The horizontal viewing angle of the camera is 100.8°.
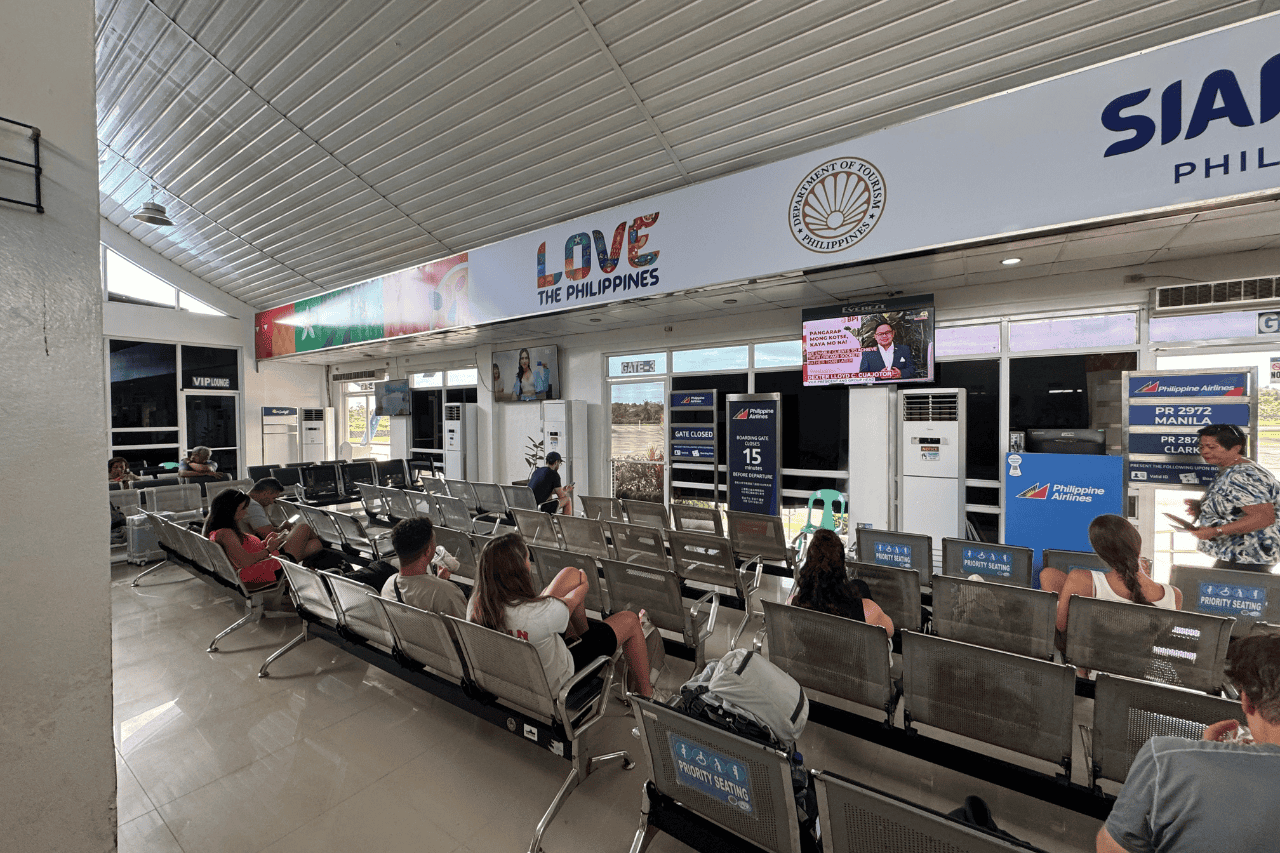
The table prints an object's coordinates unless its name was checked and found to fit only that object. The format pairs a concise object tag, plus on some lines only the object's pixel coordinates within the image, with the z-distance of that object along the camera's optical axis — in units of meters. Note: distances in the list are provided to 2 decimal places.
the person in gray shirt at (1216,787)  1.03
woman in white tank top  2.63
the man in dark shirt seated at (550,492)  6.02
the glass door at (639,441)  8.17
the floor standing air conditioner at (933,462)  5.33
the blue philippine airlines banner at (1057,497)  4.54
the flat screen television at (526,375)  9.14
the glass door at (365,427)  13.21
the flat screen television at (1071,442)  4.98
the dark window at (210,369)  11.15
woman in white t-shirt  2.26
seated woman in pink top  3.95
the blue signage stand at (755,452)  6.79
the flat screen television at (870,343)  5.51
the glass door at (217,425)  11.23
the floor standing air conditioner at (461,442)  10.08
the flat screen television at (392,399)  11.75
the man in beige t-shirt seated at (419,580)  2.70
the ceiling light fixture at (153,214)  7.06
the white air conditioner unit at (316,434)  13.09
